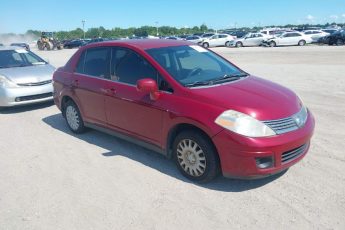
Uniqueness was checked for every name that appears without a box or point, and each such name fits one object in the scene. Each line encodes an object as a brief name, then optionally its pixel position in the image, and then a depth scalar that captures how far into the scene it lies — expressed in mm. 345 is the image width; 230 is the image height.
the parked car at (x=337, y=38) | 30516
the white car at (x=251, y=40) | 36031
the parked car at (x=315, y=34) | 34094
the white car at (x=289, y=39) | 33250
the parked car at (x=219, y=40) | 39688
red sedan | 3605
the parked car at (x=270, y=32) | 39488
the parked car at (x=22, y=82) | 7918
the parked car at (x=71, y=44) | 51500
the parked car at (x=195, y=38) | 42003
